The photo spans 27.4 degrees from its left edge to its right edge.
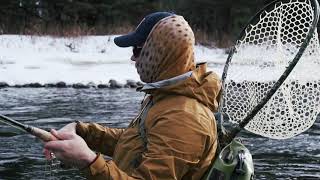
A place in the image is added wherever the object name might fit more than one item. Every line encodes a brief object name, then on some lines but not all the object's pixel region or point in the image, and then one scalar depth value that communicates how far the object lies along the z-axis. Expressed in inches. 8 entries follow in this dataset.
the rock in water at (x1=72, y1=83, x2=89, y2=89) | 610.5
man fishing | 95.0
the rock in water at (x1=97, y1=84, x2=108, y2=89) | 613.9
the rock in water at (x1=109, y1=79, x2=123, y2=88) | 616.1
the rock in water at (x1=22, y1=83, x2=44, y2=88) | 609.9
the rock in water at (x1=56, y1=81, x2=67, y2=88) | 615.9
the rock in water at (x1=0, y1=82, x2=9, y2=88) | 605.4
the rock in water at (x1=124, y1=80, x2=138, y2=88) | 615.4
